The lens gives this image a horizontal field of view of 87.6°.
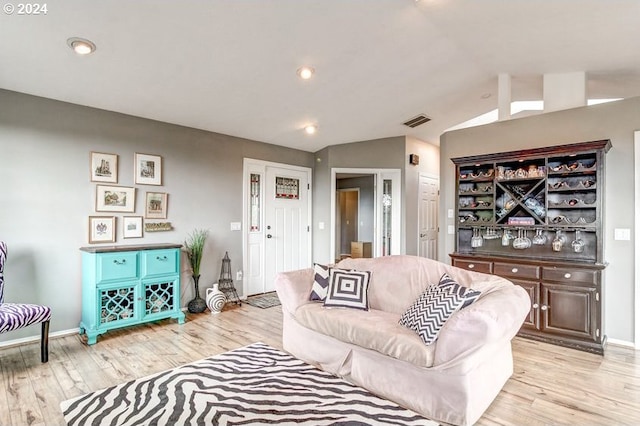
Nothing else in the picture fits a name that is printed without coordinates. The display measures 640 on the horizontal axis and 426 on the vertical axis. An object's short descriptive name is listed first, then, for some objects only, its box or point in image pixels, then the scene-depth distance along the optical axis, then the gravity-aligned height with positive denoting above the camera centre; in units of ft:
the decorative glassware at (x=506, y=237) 12.72 -0.84
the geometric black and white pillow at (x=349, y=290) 9.41 -2.19
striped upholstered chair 8.61 -2.77
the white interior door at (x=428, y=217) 19.40 -0.14
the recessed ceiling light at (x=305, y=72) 10.67 +4.62
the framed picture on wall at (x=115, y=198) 12.26 +0.56
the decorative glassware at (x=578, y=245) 11.18 -0.99
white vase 14.17 -3.69
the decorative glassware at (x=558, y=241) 11.59 -0.89
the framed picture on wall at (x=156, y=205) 13.53 +0.34
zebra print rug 6.74 -4.15
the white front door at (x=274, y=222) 17.24 -0.46
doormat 15.56 -4.25
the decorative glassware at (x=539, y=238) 11.92 -0.82
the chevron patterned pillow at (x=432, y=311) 7.12 -2.18
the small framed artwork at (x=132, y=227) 12.93 -0.53
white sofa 6.48 -2.83
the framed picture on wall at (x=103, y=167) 12.11 +1.71
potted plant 14.25 -2.12
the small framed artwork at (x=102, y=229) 12.07 -0.59
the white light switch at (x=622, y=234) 10.85 -0.60
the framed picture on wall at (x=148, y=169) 13.23 +1.79
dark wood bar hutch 10.56 -0.53
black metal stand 15.39 -3.22
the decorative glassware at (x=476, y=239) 13.17 -0.96
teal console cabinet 11.02 -2.58
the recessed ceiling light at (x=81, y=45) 8.21 +4.23
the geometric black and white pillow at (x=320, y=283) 10.03 -2.12
